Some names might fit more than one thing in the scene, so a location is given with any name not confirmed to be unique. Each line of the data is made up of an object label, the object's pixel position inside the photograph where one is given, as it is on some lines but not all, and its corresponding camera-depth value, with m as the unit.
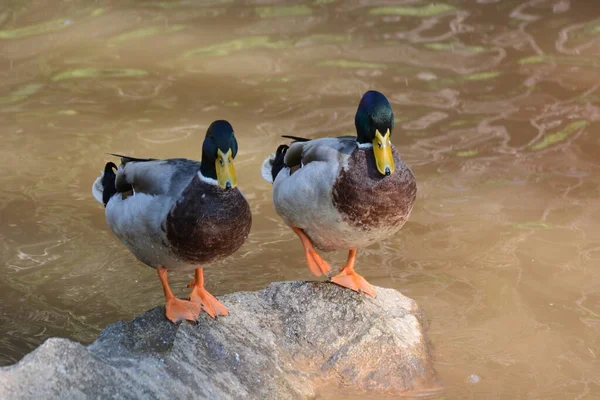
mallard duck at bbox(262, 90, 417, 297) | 8.26
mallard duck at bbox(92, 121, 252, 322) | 7.81
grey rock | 6.68
